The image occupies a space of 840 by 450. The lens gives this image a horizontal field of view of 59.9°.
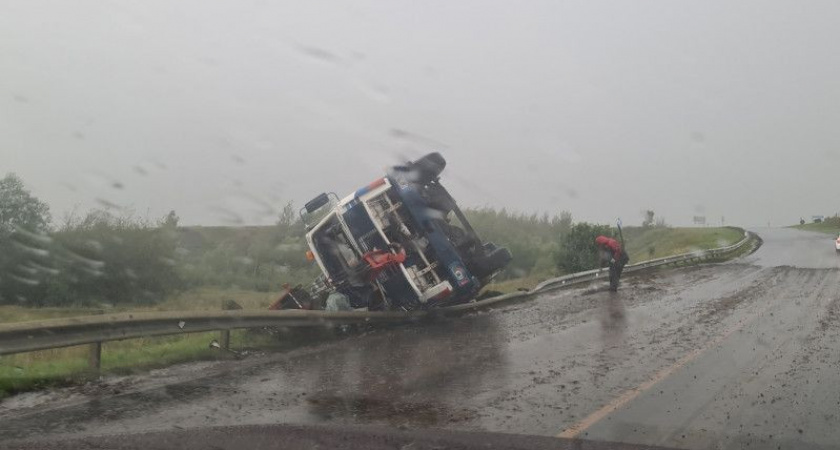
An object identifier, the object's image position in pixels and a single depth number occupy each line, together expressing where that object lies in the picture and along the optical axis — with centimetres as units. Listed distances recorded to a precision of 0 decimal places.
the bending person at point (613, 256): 1852
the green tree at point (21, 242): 2261
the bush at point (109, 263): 2467
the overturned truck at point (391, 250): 1301
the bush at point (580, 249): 2853
